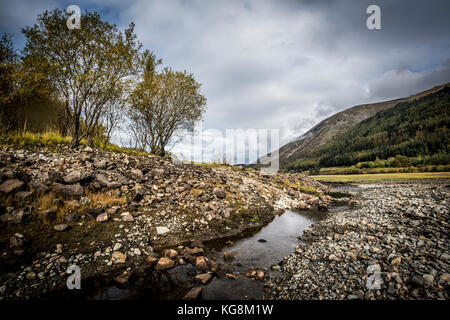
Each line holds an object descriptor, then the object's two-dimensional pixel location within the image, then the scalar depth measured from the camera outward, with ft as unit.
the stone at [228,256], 19.96
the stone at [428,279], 12.62
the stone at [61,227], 18.59
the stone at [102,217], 21.46
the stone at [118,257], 17.44
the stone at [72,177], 24.06
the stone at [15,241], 15.78
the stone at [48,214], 19.02
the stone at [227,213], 30.27
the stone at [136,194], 26.63
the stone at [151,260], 17.77
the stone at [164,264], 17.12
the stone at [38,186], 21.16
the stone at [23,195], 19.71
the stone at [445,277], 12.91
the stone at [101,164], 29.91
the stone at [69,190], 22.54
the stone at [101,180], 26.45
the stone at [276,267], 18.14
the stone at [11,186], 19.35
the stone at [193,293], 13.62
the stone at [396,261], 15.64
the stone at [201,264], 17.37
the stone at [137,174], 31.78
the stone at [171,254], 18.97
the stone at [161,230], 22.91
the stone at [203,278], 15.66
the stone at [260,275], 16.64
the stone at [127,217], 22.73
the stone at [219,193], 35.45
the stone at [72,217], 20.04
